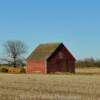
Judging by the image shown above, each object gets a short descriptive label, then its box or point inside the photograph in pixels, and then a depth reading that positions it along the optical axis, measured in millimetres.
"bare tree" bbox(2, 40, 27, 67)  115544
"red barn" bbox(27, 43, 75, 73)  77875
